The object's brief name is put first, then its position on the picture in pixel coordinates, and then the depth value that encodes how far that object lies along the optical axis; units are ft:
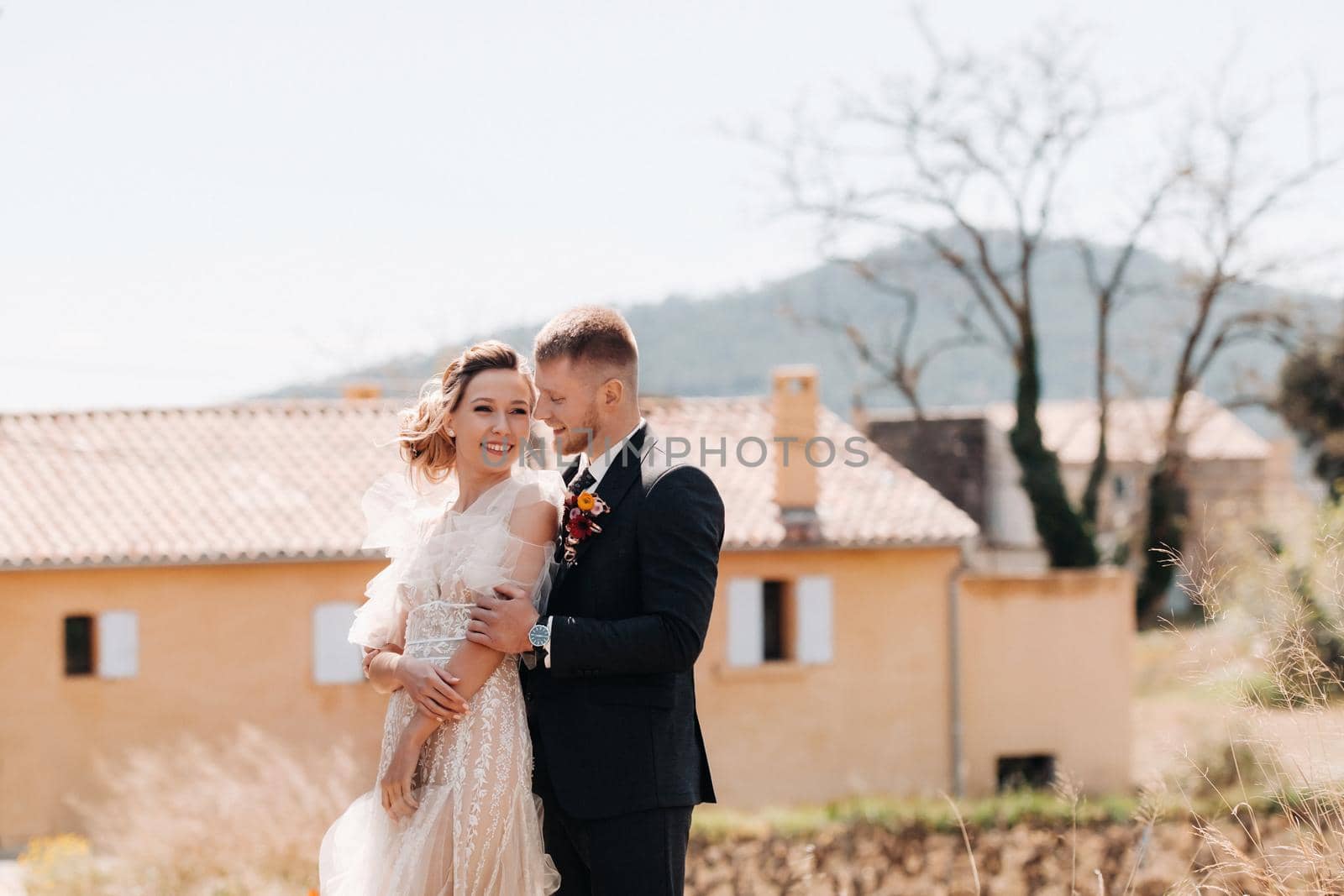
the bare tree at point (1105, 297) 85.56
